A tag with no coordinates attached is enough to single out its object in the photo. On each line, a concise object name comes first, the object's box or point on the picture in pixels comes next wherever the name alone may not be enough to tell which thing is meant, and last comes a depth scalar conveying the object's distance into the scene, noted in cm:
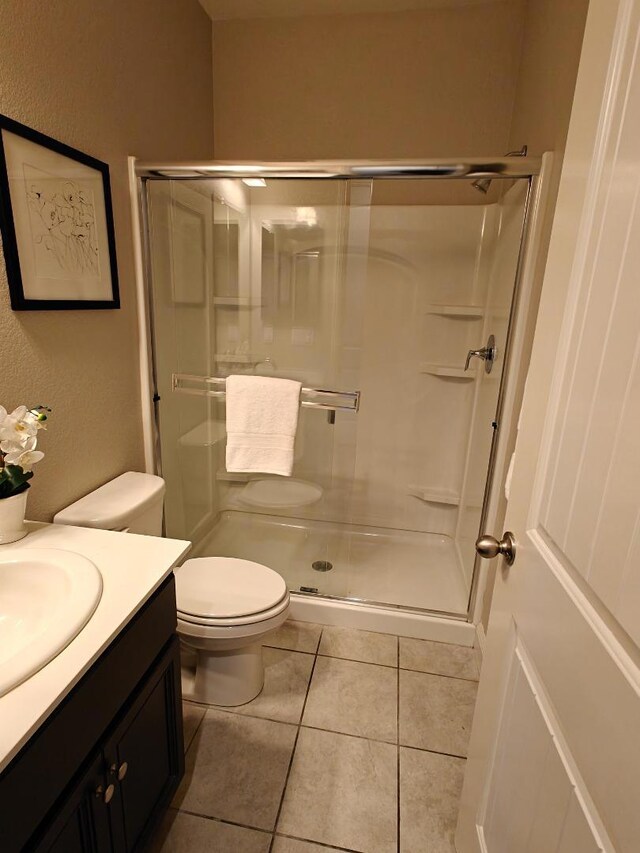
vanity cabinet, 67
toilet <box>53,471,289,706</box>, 142
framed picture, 114
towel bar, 193
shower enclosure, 189
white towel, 185
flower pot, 104
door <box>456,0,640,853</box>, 54
